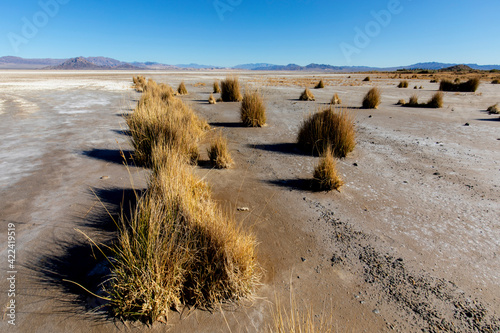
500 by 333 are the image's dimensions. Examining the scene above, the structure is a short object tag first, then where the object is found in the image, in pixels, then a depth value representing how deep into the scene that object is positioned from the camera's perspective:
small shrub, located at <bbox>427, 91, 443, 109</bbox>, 12.09
